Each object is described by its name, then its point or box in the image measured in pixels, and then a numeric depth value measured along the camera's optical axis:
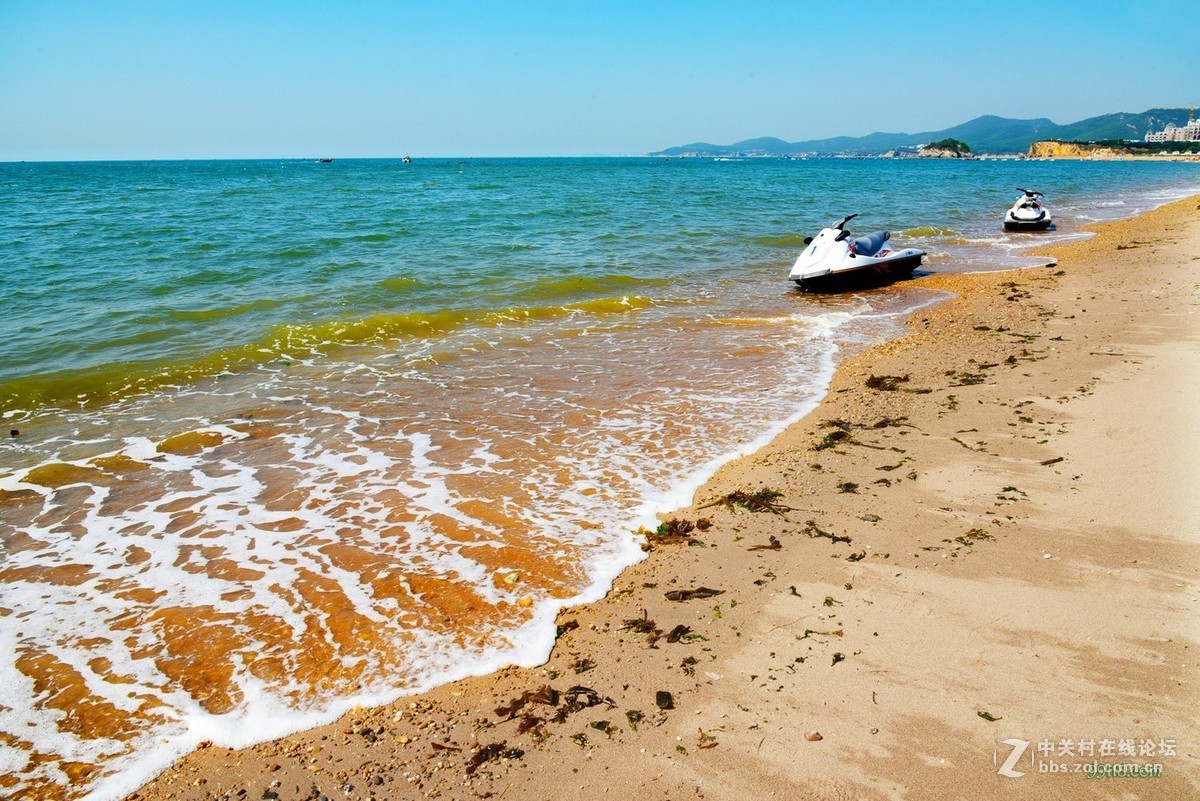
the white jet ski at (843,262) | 15.73
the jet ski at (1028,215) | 26.07
